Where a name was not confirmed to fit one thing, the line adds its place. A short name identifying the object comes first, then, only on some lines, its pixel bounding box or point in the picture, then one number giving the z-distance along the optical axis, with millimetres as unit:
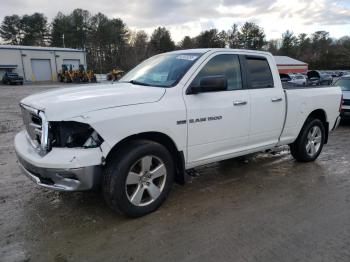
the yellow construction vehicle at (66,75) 45156
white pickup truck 3279
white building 48331
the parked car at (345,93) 10121
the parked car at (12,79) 41594
